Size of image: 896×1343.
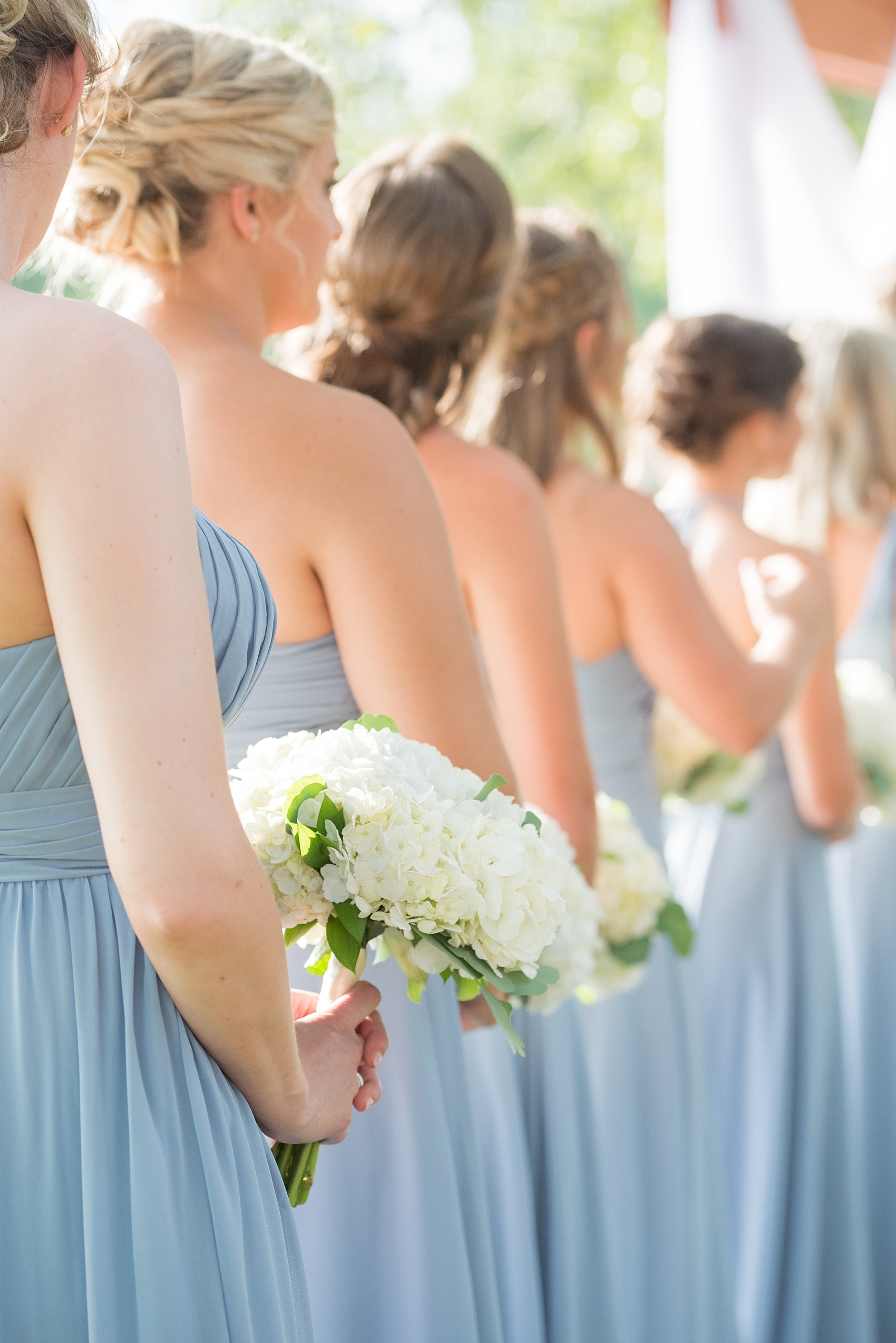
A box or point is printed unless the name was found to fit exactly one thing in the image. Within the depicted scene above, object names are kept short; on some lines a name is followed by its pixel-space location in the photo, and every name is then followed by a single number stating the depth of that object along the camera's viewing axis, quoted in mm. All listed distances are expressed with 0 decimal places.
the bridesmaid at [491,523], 2520
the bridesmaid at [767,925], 3807
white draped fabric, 5324
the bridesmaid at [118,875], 1294
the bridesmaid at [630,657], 3111
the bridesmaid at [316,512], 1982
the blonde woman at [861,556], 4488
